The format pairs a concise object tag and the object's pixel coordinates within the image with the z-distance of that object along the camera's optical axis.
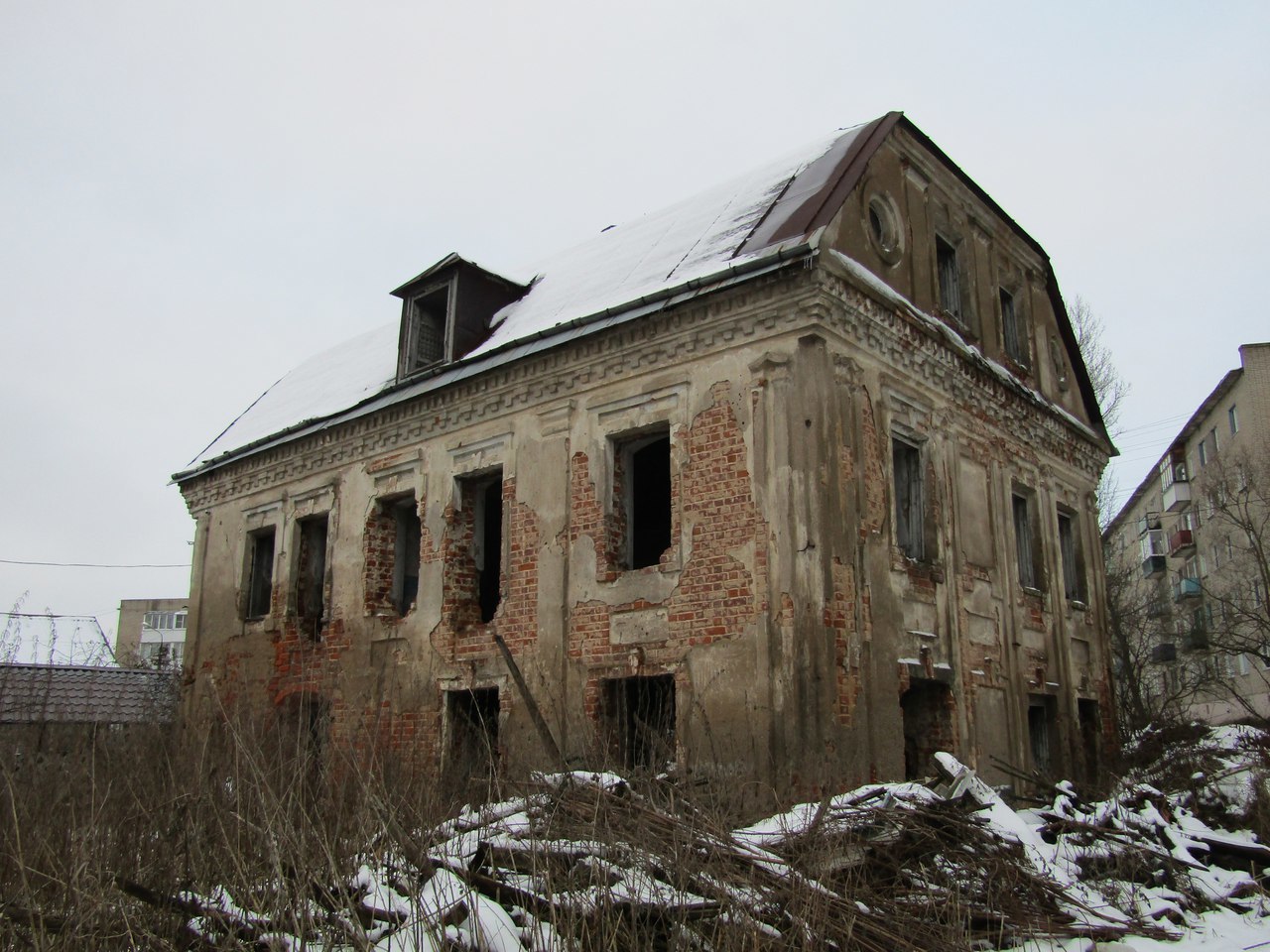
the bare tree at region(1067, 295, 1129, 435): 25.69
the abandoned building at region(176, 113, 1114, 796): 10.10
